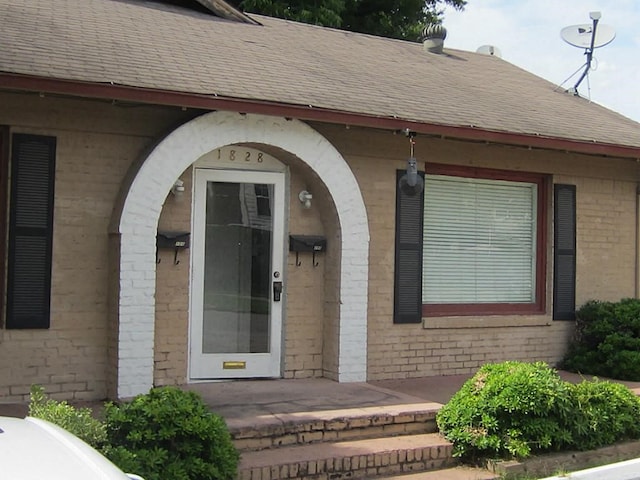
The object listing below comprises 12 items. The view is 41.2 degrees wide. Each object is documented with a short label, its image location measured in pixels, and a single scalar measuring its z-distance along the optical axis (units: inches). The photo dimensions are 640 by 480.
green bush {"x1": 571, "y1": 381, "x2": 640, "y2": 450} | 298.7
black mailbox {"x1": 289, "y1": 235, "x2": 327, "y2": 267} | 365.4
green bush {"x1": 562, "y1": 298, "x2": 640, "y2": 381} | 411.8
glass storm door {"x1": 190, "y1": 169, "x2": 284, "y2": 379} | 350.3
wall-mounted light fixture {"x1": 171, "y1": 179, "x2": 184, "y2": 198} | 338.3
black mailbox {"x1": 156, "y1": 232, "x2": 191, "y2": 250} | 335.3
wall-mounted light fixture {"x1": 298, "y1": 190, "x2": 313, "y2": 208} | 369.7
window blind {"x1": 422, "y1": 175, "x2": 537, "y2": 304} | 411.5
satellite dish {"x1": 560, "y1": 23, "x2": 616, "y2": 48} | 542.9
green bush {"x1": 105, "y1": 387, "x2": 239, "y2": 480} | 224.4
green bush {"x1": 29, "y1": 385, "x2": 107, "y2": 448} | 220.1
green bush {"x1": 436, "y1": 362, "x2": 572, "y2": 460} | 286.7
